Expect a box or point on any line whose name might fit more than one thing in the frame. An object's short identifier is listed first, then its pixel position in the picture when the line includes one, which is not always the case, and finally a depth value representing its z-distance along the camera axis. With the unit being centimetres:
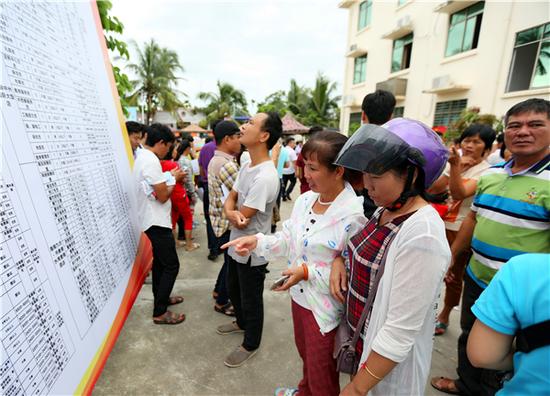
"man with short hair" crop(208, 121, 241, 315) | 269
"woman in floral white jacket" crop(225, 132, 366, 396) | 136
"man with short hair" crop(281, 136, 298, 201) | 721
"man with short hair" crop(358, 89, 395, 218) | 199
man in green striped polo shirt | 153
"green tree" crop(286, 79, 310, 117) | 2403
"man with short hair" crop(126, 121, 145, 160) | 359
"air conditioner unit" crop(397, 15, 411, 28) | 1175
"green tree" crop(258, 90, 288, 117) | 2343
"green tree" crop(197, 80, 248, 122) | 2809
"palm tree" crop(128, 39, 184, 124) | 2092
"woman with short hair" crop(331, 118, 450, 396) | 93
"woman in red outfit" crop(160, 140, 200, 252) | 400
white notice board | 74
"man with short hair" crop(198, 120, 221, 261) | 401
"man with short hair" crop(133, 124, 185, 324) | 215
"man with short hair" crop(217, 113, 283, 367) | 194
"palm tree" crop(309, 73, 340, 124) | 2117
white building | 794
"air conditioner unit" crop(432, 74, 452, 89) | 1017
